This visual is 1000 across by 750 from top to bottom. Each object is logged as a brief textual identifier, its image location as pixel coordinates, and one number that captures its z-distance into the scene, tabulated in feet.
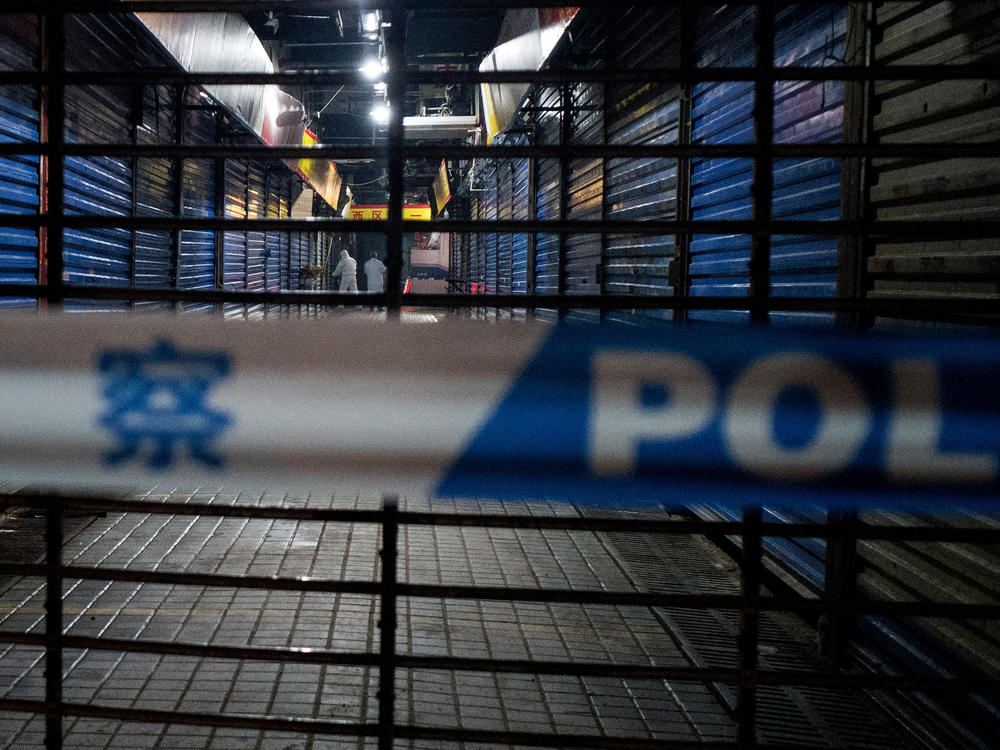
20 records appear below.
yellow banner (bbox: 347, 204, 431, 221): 106.85
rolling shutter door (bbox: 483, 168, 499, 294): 65.57
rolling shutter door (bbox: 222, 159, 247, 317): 46.63
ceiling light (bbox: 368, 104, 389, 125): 51.71
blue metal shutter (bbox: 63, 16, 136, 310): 26.13
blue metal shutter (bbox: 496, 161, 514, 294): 56.70
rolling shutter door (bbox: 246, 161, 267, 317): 52.95
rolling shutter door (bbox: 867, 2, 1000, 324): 11.60
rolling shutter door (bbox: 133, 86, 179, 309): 32.63
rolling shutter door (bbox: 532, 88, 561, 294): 40.60
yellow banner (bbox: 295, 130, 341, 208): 57.88
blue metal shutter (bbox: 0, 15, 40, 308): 21.56
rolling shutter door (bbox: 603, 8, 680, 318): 24.90
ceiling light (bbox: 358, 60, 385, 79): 49.62
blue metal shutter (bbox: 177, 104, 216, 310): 38.45
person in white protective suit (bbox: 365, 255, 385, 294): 78.89
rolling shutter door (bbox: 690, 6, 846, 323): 16.43
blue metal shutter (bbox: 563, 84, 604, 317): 32.55
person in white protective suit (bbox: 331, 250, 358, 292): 66.22
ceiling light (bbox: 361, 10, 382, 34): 45.75
